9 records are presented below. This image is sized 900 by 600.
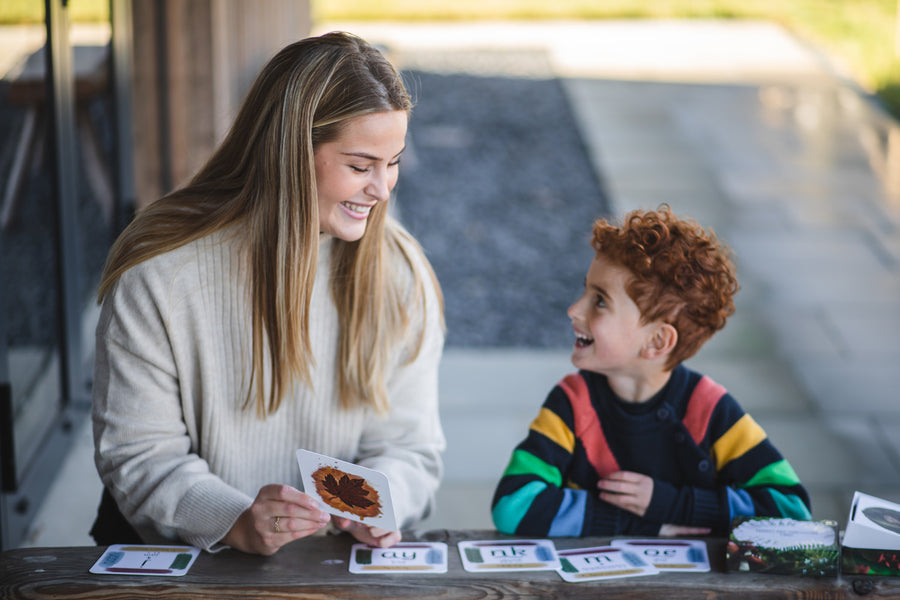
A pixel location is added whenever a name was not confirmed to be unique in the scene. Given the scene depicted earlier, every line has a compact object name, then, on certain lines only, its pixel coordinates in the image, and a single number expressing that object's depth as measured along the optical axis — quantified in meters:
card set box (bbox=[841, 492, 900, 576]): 1.81
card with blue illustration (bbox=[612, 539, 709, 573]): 1.87
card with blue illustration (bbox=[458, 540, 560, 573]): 1.86
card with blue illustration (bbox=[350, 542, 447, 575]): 1.84
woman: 1.83
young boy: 2.03
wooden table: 1.74
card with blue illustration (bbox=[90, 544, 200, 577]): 1.79
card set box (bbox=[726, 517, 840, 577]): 1.82
